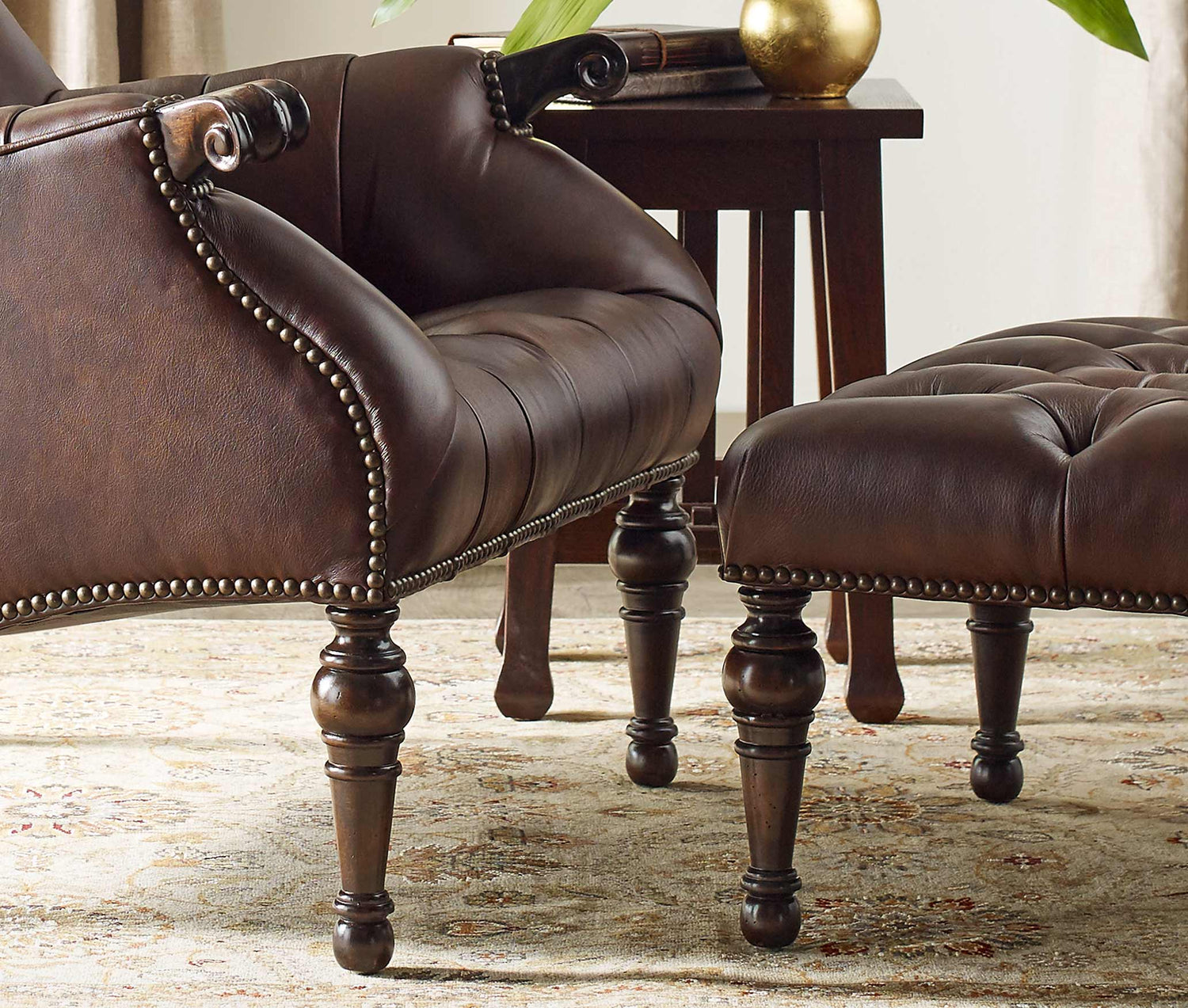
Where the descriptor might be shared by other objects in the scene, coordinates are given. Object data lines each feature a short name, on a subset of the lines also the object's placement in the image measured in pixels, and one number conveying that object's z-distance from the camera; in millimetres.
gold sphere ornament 4034
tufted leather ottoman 3266
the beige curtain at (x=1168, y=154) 5308
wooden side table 3975
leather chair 3289
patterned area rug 3397
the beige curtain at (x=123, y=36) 4886
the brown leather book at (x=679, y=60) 4030
